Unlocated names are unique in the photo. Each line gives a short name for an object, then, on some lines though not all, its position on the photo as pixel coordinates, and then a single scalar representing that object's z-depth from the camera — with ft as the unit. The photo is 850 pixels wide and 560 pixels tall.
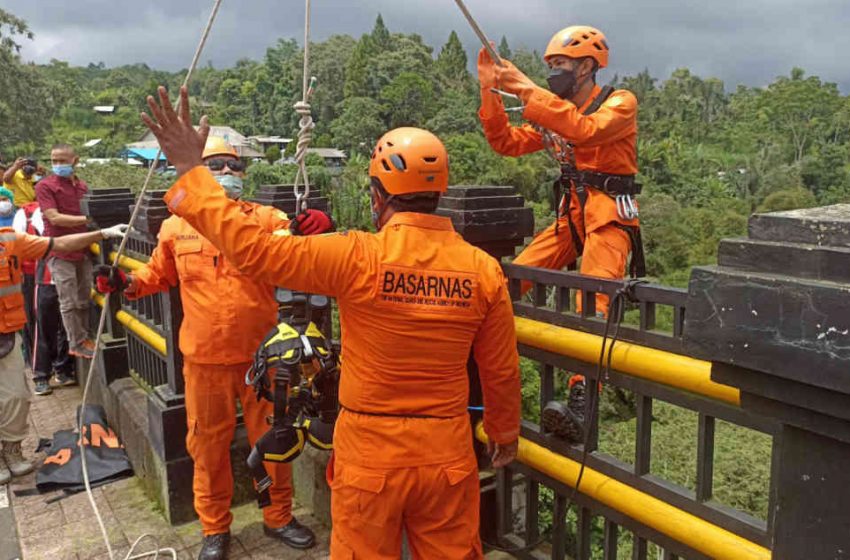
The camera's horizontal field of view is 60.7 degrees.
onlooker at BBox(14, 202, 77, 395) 23.17
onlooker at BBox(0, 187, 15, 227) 20.48
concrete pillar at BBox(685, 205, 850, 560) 4.63
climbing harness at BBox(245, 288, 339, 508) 10.25
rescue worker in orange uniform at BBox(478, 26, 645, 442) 12.48
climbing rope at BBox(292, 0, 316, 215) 9.71
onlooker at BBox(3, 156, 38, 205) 28.63
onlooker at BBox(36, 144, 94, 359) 22.16
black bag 16.53
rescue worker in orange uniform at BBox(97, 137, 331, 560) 12.55
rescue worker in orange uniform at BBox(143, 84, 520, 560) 8.00
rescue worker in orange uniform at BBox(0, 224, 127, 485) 17.12
